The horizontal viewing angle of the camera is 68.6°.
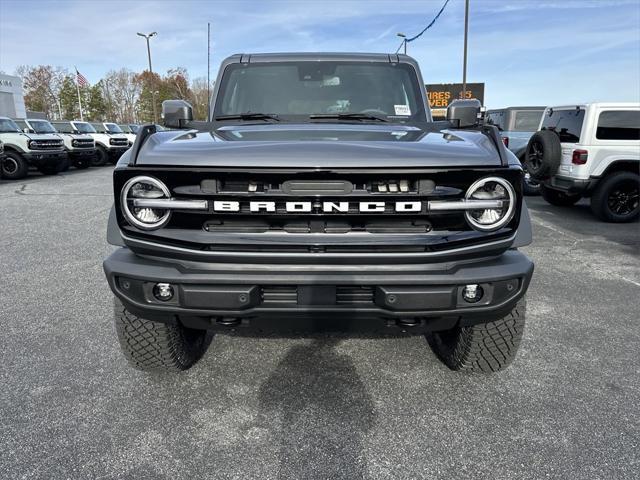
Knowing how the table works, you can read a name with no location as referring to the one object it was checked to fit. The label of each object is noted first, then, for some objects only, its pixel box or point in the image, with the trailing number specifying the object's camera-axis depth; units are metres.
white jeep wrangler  7.72
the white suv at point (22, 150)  13.93
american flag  32.94
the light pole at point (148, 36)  40.69
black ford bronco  2.02
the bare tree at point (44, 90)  74.25
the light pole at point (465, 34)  20.91
